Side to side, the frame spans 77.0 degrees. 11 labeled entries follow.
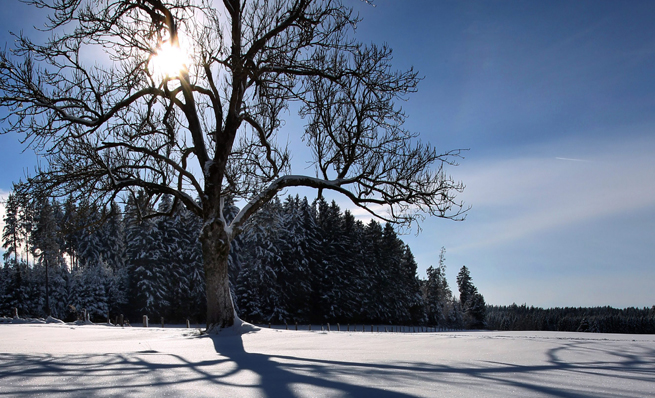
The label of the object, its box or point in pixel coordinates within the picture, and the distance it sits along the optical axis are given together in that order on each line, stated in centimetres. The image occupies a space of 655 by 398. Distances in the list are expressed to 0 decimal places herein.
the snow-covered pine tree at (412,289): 5856
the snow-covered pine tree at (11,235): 5450
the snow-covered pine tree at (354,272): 4784
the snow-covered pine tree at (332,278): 4684
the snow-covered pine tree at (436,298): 6931
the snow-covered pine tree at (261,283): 4297
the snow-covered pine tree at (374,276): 5028
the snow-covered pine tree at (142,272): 4197
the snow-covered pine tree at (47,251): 4375
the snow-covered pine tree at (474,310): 7562
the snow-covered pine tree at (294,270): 4416
